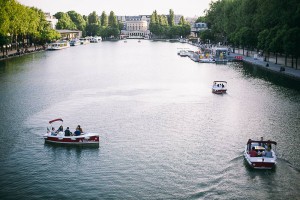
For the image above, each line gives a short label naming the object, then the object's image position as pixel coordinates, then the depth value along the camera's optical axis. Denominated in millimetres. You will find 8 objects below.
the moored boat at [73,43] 191250
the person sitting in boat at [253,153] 30764
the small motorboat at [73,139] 35812
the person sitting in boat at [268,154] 30534
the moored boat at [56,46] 154288
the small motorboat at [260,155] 30000
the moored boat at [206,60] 106869
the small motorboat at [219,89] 60094
